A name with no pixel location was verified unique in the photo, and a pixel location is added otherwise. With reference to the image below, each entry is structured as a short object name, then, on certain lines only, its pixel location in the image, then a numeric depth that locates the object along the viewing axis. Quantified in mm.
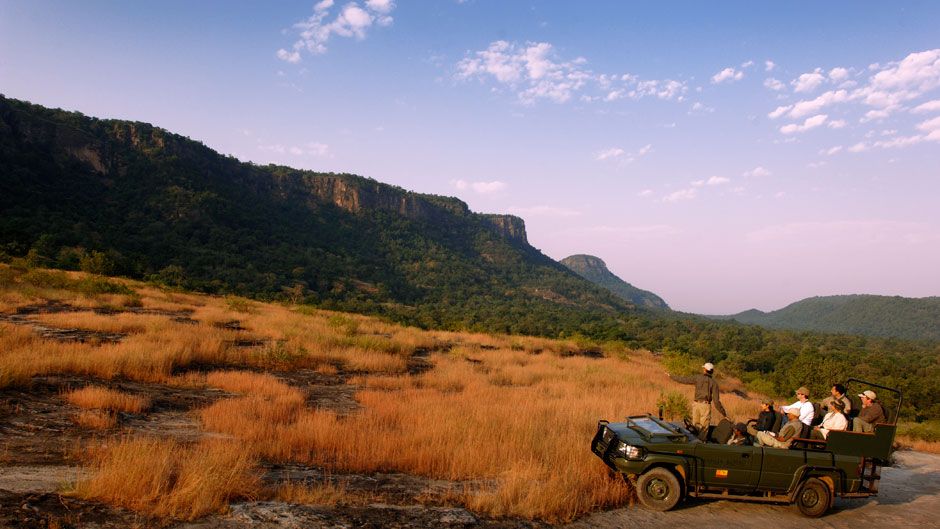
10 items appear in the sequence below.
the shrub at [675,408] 12836
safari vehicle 6980
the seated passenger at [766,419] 8023
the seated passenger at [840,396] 8258
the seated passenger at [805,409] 8242
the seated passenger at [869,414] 7859
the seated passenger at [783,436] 7387
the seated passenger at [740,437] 7301
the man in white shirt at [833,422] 7660
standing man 8984
